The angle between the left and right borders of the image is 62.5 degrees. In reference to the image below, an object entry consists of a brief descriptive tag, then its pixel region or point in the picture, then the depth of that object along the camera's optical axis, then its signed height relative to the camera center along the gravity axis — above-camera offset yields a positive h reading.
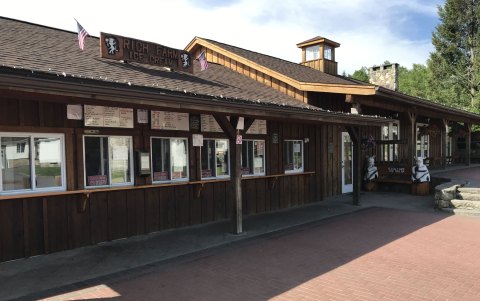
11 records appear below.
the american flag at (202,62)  10.31 +2.27
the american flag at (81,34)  7.80 +2.29
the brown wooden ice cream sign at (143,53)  7.99 +2.08
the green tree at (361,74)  60.75 +11.35
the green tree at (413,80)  47.44 +8.64
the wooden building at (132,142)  5.77 +0.13
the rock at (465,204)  9.63 -1.53
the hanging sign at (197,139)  8.26 +0.18
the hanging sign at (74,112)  6.38 +0.63
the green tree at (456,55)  31.28 +7.22
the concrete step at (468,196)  10.14 -1.39
